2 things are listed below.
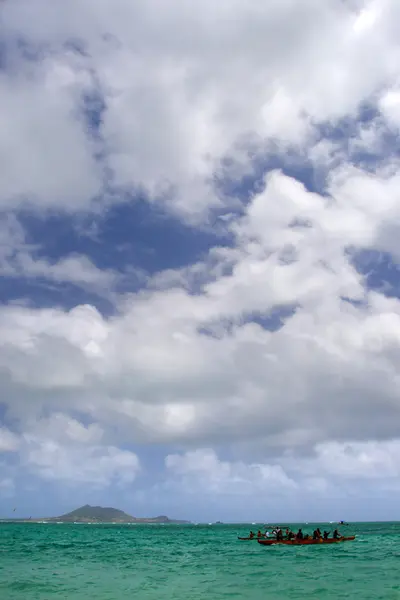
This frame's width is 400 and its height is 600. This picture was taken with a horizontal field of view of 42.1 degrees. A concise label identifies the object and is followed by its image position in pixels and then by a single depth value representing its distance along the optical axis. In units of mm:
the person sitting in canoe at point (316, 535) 73250
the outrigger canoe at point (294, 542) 70750
